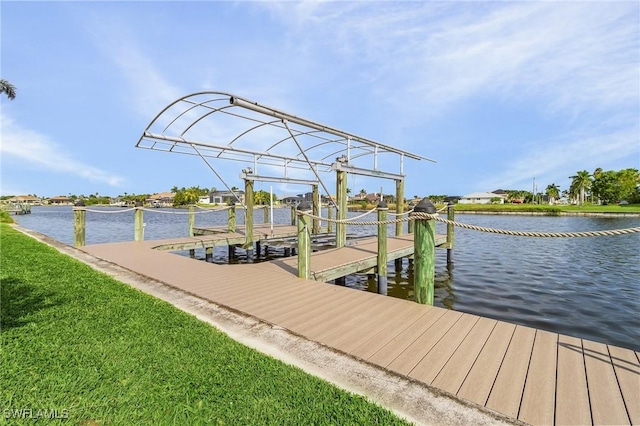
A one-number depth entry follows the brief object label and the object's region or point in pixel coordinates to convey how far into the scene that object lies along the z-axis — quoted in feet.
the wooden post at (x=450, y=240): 36.42
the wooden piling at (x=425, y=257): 14.12
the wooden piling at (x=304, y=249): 18.88
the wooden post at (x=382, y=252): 22.48
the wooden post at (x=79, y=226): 30.99
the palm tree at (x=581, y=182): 235.61
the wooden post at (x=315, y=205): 46.32
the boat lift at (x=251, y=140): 23.21
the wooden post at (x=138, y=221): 34.63
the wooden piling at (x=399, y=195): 40.72
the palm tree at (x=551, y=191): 304.91
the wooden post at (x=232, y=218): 40.67
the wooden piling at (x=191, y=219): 41.25
